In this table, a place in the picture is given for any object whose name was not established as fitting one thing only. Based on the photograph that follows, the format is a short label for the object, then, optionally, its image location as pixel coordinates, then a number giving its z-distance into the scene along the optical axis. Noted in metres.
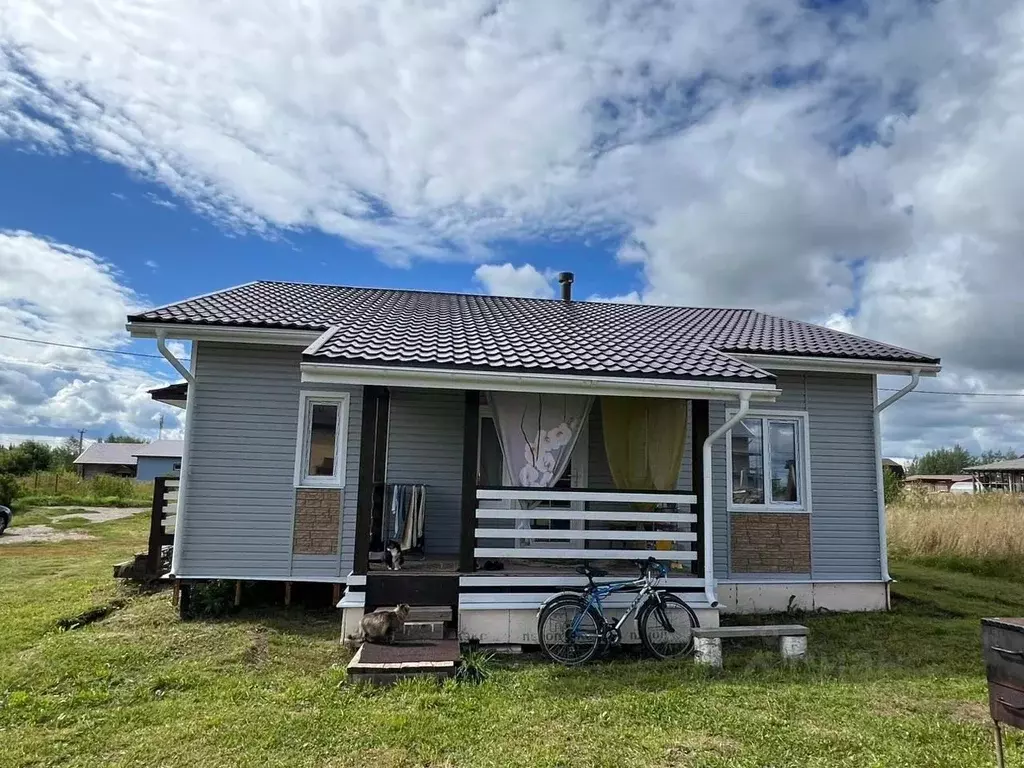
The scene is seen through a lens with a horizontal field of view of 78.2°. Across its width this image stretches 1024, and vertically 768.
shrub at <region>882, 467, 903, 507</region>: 18.51
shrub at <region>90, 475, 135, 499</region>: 28.07
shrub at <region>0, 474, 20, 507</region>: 21.38
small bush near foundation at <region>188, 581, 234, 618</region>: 7.43
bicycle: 5.82
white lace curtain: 6.85
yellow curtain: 7.29
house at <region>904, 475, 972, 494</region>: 40.44
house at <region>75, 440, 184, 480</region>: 44.22
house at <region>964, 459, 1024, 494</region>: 38.78
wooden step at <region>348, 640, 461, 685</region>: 5.06
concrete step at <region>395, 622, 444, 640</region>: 5.92
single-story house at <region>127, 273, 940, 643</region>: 6.18
